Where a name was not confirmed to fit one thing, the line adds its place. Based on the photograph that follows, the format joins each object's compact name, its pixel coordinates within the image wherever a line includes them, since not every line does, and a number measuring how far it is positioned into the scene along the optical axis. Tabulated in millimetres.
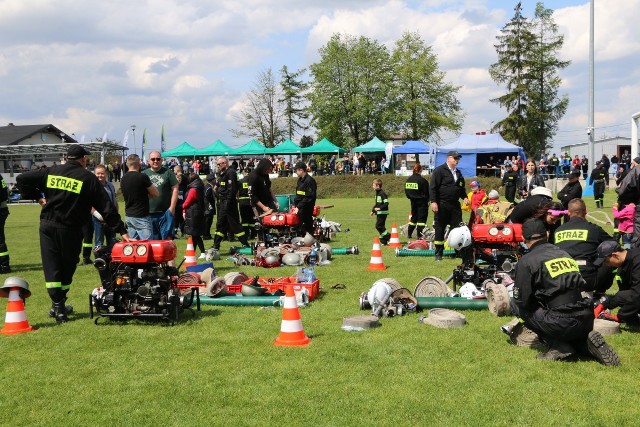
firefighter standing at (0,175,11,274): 11891
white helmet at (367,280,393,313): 7566
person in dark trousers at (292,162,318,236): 12812
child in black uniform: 14955
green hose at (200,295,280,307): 8188
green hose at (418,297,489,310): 7730
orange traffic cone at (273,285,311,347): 6348
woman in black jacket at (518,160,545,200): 14039
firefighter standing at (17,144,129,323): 7383
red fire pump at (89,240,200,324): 7145
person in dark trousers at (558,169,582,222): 13445
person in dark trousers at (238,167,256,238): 14094
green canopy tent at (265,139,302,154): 45656
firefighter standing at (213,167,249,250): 13336
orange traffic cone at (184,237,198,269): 11491
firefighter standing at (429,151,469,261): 11250
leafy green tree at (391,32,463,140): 63469
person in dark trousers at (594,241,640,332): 6547
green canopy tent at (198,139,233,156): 46419
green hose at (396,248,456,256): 12805
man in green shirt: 10211
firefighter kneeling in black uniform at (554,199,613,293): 7266
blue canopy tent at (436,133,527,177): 40469
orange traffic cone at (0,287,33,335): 7031
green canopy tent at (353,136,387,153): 45906
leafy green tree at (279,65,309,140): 69312
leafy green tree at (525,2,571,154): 59000
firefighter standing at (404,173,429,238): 13906
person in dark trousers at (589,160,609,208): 23938
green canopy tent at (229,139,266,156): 45719
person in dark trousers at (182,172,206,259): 12469
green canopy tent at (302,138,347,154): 46000
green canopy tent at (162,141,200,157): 47562
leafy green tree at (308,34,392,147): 63844
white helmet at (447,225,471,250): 8570
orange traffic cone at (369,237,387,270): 11070
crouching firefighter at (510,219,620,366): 5520
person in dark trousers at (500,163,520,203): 24670
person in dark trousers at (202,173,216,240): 15992
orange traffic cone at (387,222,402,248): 14172
